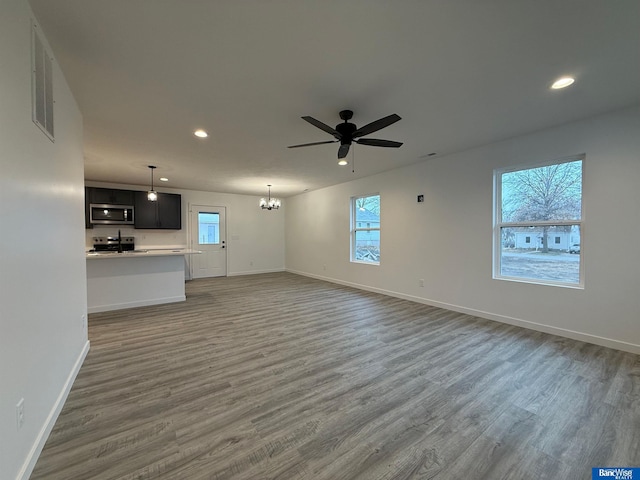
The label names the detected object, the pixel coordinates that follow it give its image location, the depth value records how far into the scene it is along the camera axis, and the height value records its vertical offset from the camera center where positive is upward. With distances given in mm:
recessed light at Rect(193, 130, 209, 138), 3344 +1371
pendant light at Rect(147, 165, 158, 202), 5324 +834
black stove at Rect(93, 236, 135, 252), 6312 -210
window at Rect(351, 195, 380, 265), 5848 +129
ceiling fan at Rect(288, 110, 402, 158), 2535 +1071
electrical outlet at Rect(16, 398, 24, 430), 1308 -929
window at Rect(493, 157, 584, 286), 3236 +151
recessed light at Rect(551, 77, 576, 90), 2270 +1383
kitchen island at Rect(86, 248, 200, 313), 4246 -791
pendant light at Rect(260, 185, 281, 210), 6994 +873
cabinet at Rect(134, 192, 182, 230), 6582 +649
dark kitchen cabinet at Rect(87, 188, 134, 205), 6060 +978
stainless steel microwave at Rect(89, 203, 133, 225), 6066 +529
